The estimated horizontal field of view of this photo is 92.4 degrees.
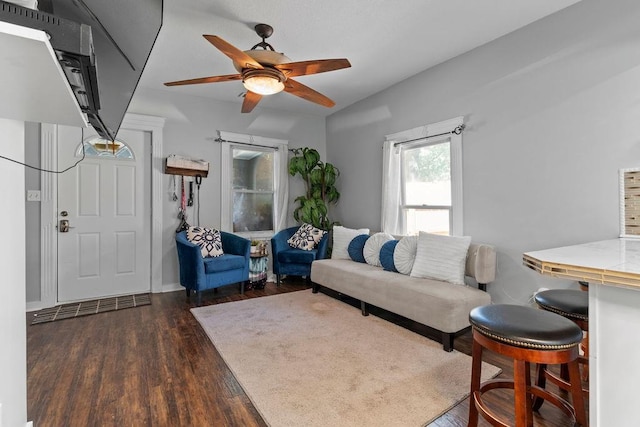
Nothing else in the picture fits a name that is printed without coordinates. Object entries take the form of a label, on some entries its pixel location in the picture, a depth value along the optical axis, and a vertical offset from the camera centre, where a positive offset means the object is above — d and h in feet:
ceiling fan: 7.25 +3.68
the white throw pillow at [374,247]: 11.75 -1.30
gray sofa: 7.75 -2.26
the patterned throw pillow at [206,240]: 12.50 -1.06
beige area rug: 5.48 -3.47
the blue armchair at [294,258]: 13.88 -2.00
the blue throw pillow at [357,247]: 12.49 -1.39
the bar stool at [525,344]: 3.73 -1.63
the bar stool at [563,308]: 5.01 -1.61
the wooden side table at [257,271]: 13.48 -2.52
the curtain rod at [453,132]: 10.47 +2.90
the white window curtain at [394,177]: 12.28 +1.58
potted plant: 15.58 +1.49
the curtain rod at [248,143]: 14.61 +3.53
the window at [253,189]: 15.39 +1.28
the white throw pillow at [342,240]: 13.29 -1.15
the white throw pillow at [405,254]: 10.21 -1.36
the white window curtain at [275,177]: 14.70 +2.05
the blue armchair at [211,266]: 11.35 -1.99
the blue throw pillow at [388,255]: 10.74 -1.49
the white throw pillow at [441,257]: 9.01 -1.34
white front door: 11.67 -0.23
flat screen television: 1.99 +1.76
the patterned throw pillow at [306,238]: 14.44 -1.13
